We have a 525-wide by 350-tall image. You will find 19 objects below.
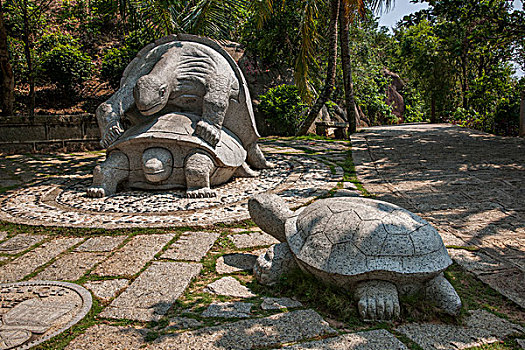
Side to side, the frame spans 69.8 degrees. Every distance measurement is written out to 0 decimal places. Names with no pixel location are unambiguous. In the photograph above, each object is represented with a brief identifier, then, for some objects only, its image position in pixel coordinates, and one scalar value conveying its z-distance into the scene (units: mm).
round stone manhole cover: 2254
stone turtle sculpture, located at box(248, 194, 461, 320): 2465
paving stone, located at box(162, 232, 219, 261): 3528
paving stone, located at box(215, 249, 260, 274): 3312
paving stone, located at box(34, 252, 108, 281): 3137
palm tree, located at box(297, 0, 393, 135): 11312
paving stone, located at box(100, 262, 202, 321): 2568
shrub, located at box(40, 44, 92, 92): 12766
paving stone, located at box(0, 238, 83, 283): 3170
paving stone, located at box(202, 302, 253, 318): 2551
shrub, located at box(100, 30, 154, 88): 13125
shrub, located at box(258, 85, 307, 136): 12867
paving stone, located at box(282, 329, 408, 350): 2139
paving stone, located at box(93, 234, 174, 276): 3229
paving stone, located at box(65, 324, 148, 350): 2184
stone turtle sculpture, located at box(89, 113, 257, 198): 5418
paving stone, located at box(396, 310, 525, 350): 2195
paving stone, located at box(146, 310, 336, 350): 2182
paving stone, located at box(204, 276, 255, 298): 2873
